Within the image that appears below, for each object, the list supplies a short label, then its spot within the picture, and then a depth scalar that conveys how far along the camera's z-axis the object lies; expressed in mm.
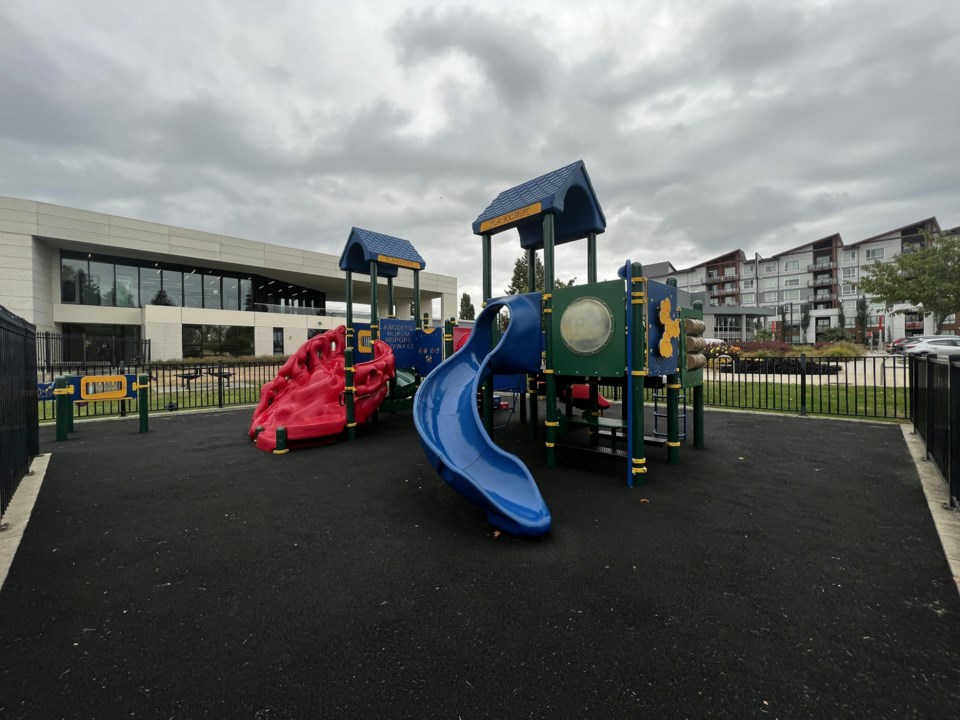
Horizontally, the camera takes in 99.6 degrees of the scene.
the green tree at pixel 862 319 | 55000
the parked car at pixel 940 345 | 23191
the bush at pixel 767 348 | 26569
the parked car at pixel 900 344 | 31334
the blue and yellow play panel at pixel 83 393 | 8070
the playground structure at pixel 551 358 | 4098
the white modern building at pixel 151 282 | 23703
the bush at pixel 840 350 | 23327
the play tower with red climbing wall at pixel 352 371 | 7445
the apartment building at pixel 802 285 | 60375
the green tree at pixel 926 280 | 23438
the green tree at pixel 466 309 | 63672
